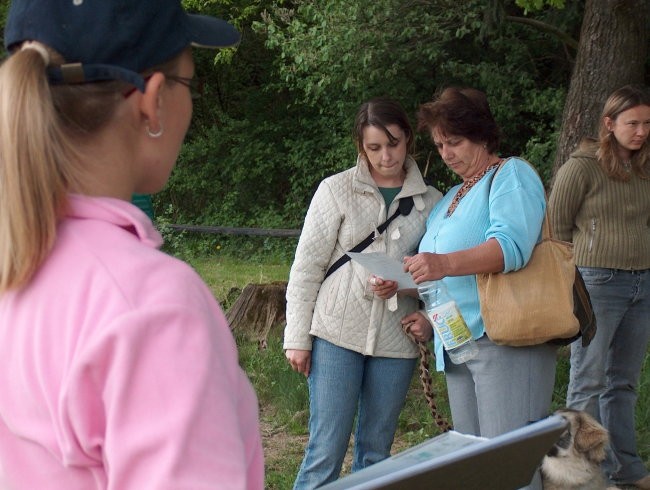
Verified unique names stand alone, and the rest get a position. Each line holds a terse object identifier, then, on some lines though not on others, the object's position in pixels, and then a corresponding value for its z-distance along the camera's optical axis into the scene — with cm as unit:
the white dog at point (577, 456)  414
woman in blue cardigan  345
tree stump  801
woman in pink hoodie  104
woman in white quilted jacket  401
